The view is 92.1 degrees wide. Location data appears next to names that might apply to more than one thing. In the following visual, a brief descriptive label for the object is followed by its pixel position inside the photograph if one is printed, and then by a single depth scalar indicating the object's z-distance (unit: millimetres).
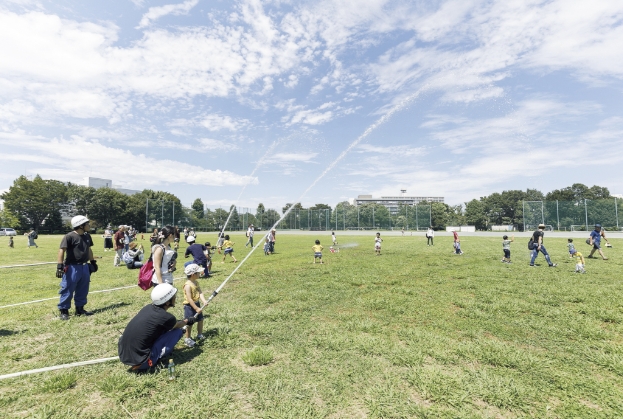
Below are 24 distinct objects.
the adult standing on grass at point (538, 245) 16609
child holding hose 6469
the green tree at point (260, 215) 87312
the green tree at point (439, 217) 96212
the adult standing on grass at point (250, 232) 30203
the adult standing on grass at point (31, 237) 33056
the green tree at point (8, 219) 82750
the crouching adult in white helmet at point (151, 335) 5285
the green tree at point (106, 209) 87938
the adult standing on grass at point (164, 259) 7473
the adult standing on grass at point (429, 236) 33734
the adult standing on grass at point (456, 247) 23641
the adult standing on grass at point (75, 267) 8477
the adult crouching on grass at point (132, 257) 13697
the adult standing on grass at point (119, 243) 18609
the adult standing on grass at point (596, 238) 18869
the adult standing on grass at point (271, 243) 27030
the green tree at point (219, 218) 89269
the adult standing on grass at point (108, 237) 25312
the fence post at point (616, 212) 54872
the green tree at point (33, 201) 80750
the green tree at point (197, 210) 82000
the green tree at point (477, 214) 123562
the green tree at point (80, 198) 88306
